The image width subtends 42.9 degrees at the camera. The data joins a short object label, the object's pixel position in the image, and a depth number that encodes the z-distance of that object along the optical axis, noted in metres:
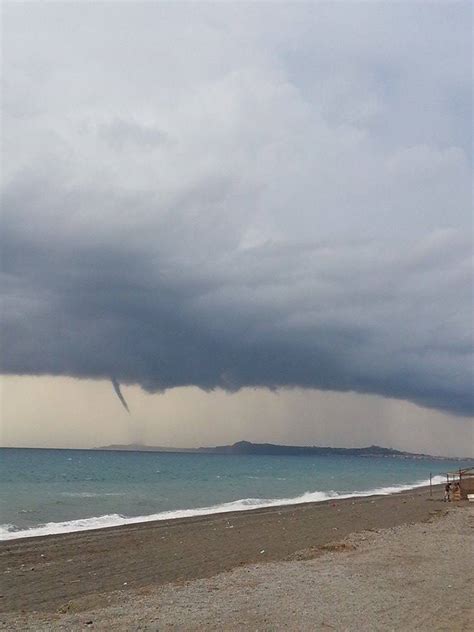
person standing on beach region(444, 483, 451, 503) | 40.00
